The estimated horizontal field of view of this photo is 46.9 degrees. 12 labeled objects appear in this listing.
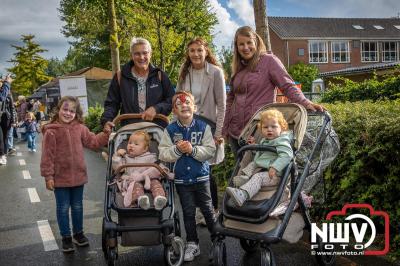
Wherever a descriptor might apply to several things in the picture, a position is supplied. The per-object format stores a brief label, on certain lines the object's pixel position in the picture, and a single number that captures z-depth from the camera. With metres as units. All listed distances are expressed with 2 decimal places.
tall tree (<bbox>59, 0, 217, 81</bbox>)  18.98
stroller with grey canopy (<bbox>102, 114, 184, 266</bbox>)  4.23
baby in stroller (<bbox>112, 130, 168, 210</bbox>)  4.24
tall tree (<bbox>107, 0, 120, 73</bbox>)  16.86
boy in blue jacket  4.52
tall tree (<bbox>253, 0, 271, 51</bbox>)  9.21
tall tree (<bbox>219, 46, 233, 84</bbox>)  52.89
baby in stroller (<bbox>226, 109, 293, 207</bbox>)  3.74
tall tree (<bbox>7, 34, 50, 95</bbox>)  75.31
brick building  54.28
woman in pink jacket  4.88
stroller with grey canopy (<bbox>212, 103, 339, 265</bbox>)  3.63
